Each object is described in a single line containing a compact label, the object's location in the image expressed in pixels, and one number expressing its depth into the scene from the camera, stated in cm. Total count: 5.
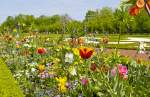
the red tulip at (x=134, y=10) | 113
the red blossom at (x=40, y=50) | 306
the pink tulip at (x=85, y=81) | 200
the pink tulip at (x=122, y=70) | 170
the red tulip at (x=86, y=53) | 188
